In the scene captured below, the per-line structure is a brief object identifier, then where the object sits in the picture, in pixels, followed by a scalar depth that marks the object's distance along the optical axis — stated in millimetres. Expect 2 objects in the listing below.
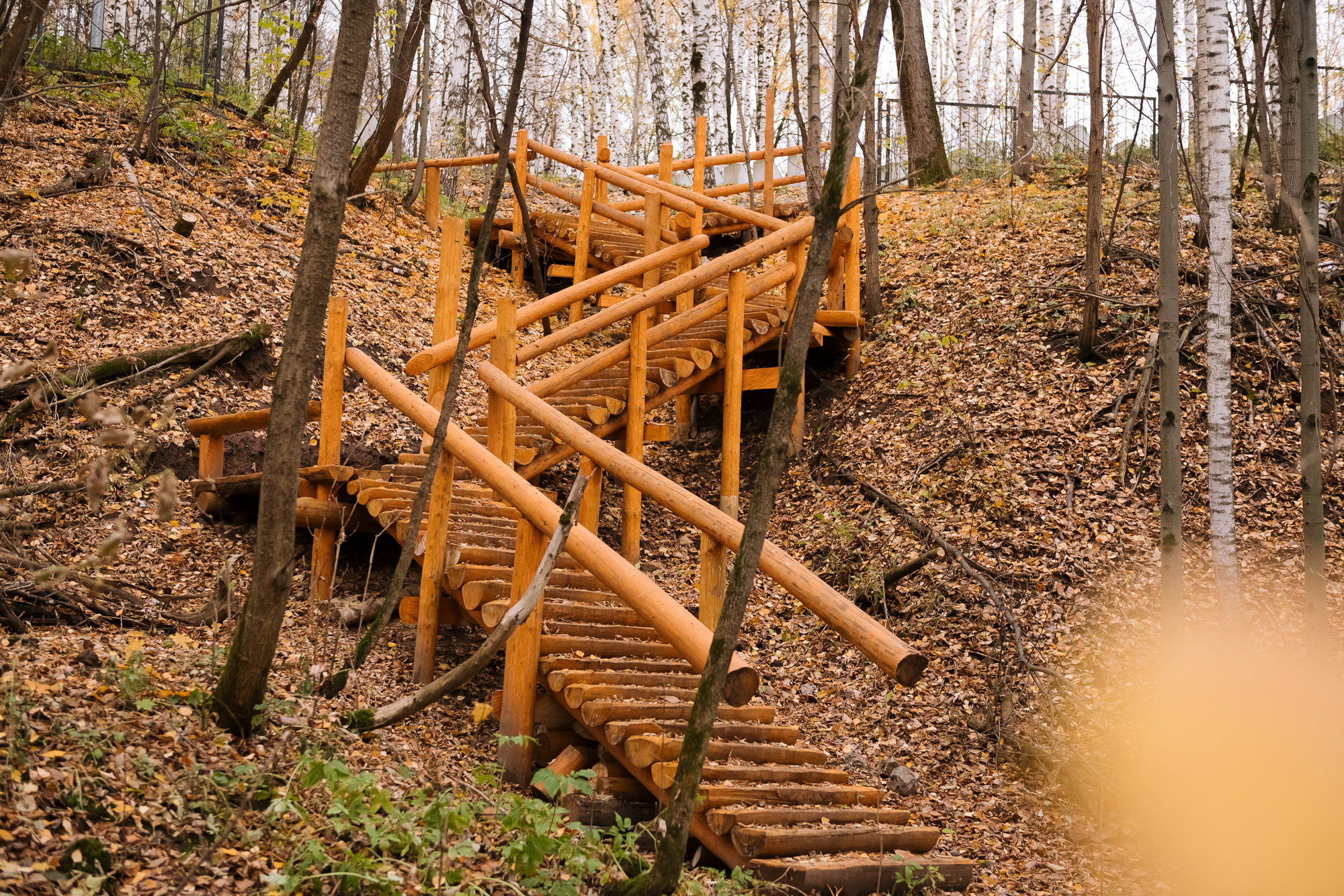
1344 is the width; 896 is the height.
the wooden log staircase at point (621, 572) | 3977
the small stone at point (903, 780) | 5359
